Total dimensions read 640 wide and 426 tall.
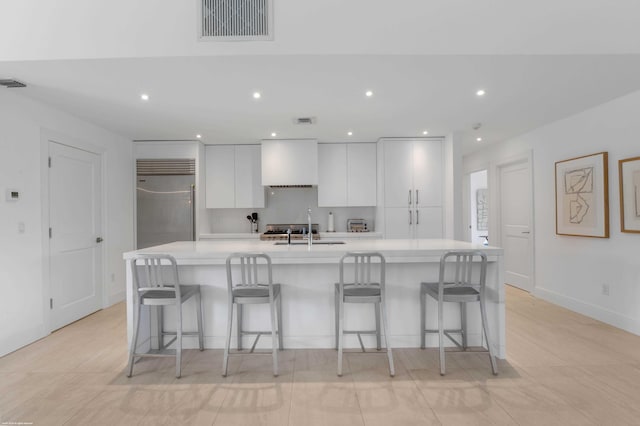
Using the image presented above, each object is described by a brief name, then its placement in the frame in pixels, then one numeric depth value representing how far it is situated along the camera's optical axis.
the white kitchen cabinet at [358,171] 5.75
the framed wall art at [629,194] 3.50
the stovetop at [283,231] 5.42
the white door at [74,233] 3.85
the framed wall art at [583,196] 3.90
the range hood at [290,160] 5.55
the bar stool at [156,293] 2.62
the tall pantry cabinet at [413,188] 5.49
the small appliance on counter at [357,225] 5.89
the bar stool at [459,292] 2.62
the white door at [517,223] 5.30
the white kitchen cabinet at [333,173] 5.76
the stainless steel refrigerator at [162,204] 5.44
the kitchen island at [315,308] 3.14
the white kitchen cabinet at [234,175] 5.81
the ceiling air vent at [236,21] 2.65
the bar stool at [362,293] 2.59
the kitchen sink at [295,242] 3.84
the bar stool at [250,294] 2.60
